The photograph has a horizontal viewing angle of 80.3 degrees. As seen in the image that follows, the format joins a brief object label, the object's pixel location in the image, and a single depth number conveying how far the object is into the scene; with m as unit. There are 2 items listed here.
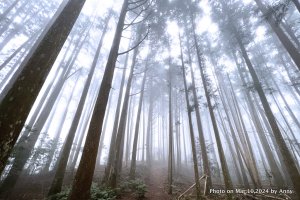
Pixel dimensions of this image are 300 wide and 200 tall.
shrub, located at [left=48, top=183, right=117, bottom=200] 7.07
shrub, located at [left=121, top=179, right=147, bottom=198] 8.68
